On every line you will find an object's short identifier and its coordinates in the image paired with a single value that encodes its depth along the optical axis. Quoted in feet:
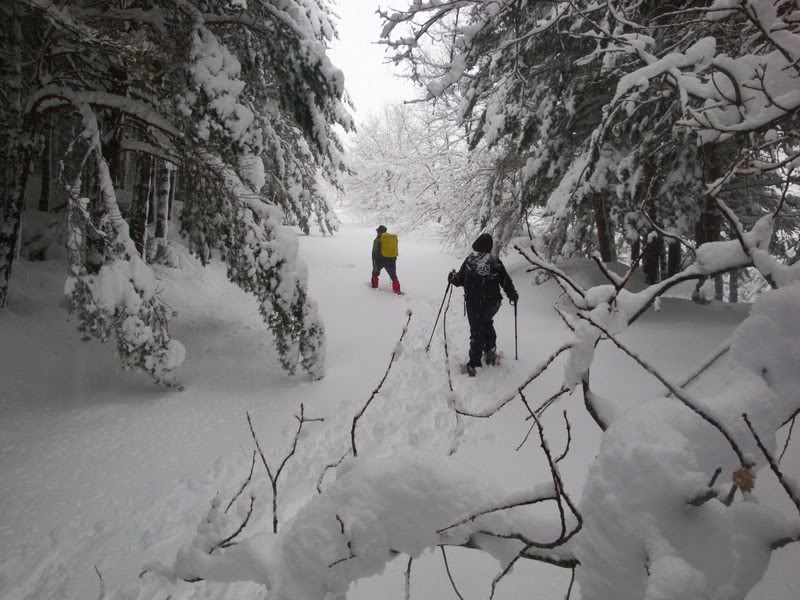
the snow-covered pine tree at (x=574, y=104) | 13.17
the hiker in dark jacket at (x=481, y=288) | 16.88
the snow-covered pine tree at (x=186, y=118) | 12.75
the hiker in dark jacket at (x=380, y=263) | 33.04
